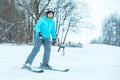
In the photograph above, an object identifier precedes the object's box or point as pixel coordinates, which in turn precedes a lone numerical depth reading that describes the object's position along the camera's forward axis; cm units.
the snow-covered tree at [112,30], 7344
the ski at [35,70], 855
